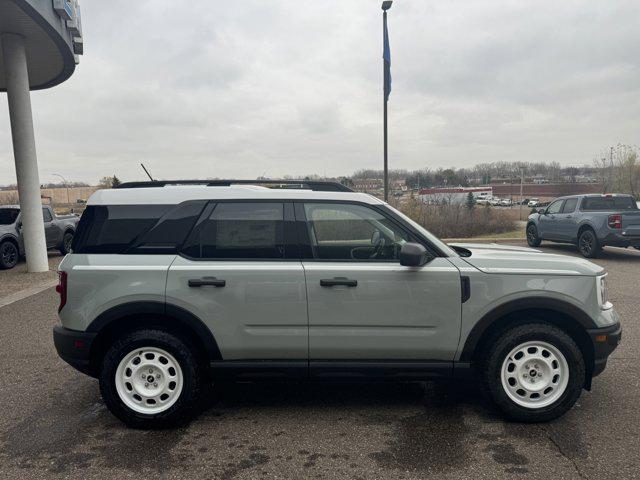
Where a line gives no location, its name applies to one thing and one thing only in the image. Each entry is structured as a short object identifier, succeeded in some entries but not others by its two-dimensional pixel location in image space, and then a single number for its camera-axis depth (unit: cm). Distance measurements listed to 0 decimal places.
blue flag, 1491
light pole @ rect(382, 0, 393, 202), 1492
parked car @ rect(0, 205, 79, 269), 1195
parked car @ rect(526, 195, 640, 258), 1173
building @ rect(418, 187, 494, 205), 2272
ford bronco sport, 356
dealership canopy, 1052
